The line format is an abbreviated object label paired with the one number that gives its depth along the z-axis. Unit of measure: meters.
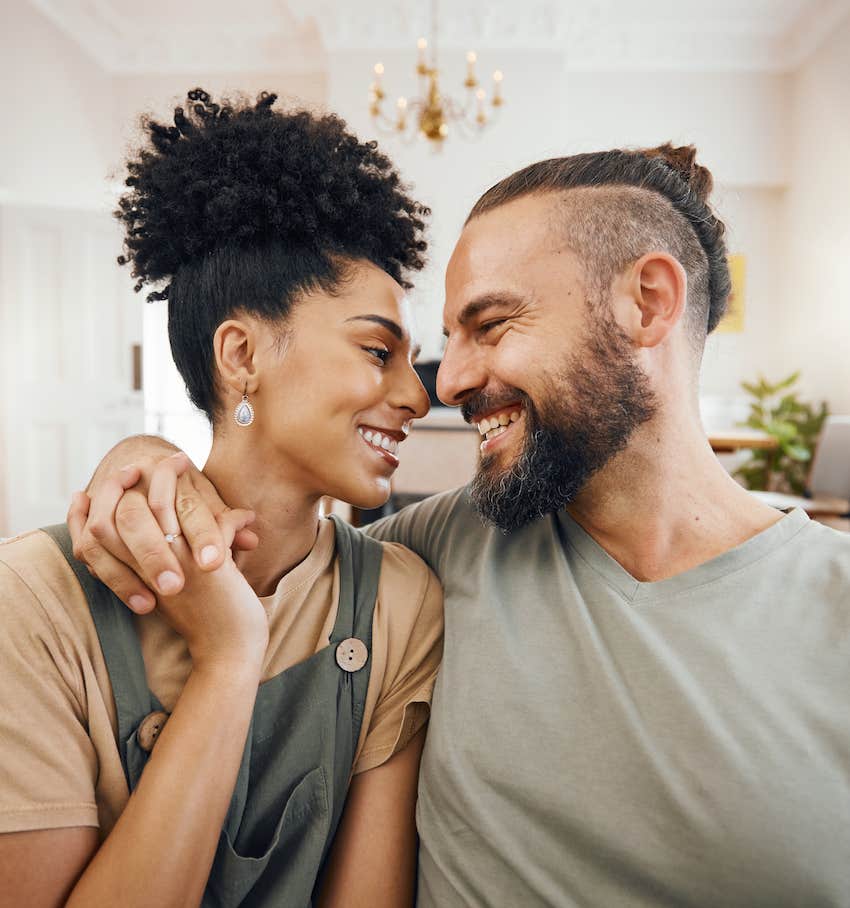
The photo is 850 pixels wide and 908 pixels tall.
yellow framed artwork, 6.71
